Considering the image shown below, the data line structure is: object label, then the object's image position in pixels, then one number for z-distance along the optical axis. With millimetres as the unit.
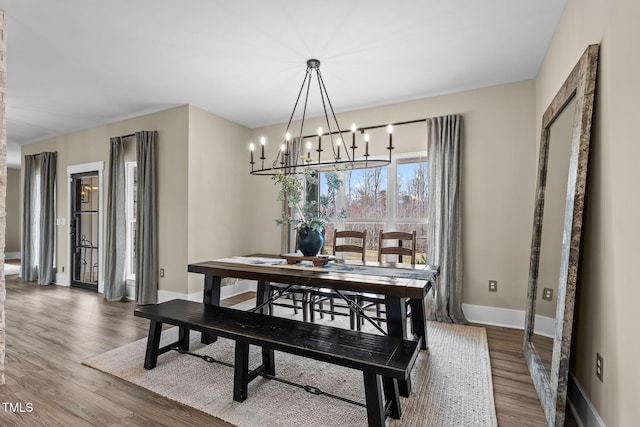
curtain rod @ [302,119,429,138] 4100
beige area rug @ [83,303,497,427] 1968
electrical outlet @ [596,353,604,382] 1683
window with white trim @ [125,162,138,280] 5008
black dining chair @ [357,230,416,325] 3140
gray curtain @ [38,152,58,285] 5863
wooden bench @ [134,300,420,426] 1735
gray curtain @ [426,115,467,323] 3748
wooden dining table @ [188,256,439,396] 2203
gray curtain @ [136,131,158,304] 4484
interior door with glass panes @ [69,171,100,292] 5488
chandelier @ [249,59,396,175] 4578
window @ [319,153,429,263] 4191
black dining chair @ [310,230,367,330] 3250
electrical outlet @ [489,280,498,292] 3654
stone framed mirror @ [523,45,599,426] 1836
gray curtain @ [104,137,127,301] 4812
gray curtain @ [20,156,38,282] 6254
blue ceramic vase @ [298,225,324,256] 2854
